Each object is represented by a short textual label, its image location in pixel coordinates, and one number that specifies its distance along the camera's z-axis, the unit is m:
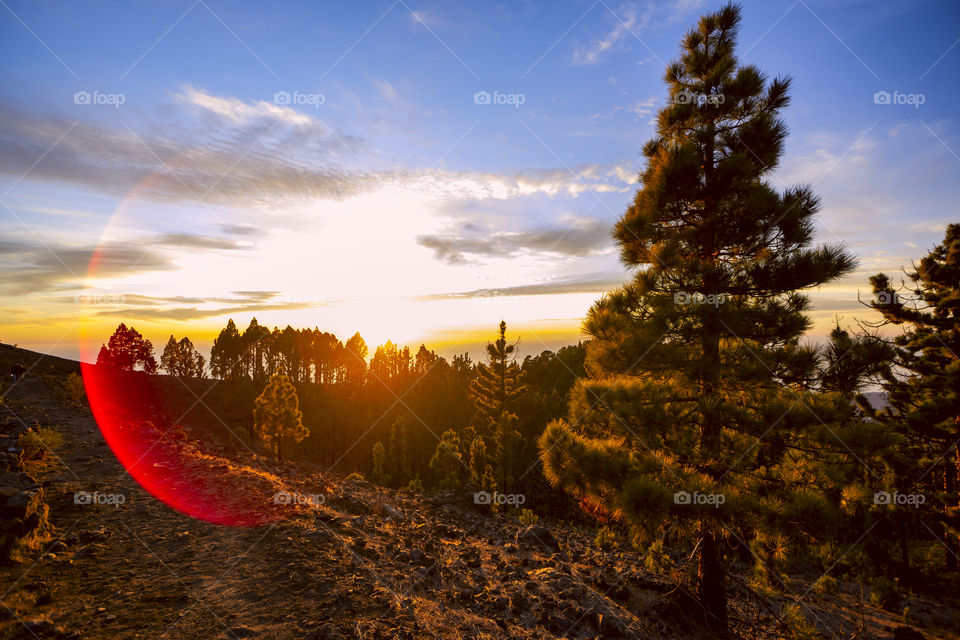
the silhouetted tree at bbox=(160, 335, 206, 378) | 82.94
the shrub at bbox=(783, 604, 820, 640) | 8.73
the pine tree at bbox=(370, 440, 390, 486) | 53.95
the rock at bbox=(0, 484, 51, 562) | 6.25
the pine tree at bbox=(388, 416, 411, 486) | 57.47
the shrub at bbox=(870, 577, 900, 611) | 14.50
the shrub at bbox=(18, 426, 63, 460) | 11.99
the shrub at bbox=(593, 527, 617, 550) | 13.12
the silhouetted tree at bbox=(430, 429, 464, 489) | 41.97
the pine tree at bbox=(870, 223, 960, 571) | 14.17
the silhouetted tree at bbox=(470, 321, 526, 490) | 36.06
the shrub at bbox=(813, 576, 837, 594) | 14.26
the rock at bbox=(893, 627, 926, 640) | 10.45
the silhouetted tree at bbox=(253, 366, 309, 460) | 34.41
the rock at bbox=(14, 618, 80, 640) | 4.41
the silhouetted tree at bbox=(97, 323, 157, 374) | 67.12
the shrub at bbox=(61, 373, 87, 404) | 26.34
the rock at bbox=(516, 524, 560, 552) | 12.71
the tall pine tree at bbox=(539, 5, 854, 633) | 7.61
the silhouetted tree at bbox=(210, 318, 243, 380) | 77.38
